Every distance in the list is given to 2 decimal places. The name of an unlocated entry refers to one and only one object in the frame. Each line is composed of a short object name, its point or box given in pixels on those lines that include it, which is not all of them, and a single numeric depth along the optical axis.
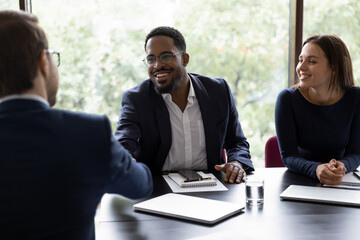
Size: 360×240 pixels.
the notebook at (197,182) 1.78
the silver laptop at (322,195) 1.57
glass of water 1.57
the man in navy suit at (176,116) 2.26
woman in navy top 2.34
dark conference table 1.26
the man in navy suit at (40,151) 0.91
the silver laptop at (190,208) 1.39
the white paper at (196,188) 1.73
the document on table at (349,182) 1.82
